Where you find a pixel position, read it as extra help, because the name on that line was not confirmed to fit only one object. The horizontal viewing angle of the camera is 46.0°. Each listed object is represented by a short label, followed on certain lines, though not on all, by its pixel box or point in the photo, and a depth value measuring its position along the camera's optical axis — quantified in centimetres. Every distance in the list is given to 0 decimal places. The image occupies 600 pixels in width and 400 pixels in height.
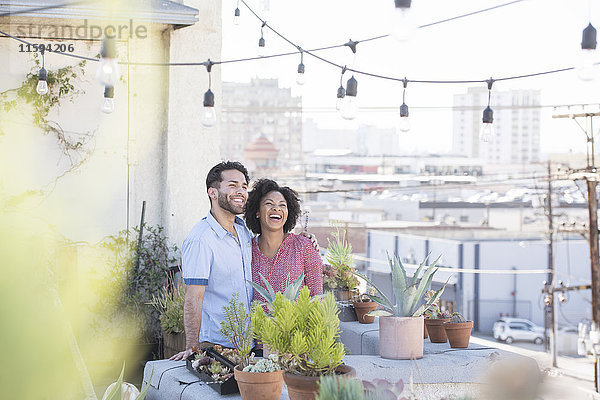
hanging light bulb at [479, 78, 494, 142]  459
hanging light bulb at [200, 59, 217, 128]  465
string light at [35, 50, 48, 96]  558
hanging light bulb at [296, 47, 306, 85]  528
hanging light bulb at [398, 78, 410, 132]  481
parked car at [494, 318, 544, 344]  3080
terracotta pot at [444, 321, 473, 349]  339
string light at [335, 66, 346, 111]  443
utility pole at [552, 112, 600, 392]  1598
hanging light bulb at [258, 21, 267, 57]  643
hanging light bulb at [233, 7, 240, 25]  680
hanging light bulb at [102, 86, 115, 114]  476
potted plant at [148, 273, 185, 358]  519
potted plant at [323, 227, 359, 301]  502
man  351
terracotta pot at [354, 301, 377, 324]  446
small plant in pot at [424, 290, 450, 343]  353
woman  372
